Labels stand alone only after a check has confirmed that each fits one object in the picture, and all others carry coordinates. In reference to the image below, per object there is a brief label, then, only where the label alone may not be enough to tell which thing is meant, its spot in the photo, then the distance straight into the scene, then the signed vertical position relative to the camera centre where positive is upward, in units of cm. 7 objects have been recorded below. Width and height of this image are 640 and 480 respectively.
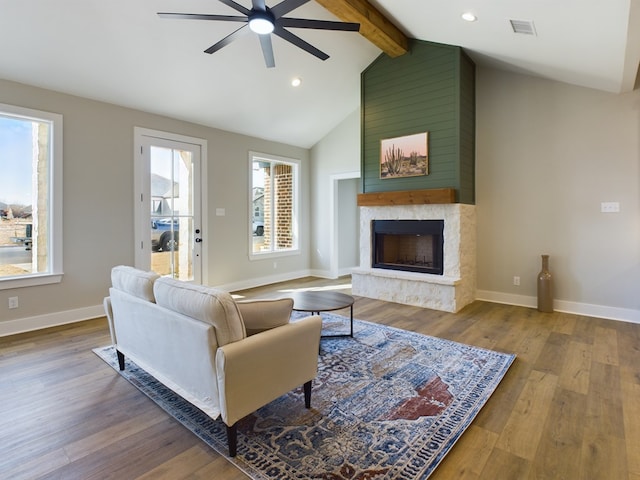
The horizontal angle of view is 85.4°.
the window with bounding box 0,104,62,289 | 367 +45
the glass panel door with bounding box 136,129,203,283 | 466 +41
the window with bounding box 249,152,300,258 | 632 +64
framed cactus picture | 469 +114
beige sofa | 176 -60
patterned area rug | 171 -109
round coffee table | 312 -62
